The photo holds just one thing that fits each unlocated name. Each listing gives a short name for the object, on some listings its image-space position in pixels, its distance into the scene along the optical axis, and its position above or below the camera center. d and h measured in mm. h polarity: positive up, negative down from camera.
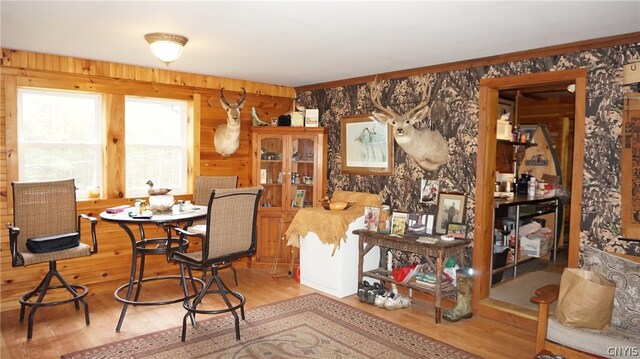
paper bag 2662 -833
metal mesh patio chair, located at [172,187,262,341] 3160 -560
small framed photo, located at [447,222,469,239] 4055 -625
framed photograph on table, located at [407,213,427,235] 4316 -606
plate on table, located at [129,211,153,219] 3346 -446
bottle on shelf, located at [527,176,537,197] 5461 -293
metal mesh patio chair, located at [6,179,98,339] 3359 -613
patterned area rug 3107 -1367
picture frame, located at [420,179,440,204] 4344 -281
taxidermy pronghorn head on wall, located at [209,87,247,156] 5008 +342
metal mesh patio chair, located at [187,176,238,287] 4777 -297
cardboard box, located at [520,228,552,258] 5270 -961
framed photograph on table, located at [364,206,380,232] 4492 -579
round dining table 3275 -478
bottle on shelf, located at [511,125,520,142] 5644 +392
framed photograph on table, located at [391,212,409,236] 4305 -603
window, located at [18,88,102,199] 4176 +195
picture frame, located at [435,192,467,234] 4105 -439
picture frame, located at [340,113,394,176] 4832 +180
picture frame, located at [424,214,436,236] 4281 -602
